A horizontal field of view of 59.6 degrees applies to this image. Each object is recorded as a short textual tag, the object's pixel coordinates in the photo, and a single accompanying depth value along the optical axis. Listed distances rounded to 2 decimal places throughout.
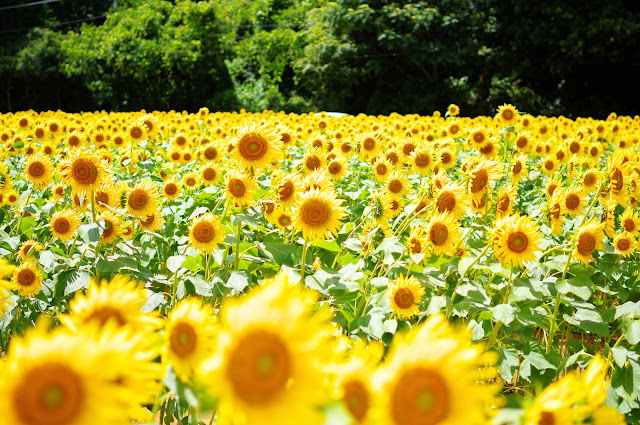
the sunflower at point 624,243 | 3.06
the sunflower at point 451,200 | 2.66
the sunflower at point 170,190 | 3.70
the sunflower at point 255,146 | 2.84
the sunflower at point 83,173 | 2.69
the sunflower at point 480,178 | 2.81
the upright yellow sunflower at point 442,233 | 2.56
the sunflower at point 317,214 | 2.33
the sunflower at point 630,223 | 3.28
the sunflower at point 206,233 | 2.55
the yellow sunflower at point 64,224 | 3.04
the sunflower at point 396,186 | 3.58
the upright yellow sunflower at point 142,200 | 2.95
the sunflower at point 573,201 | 3.05
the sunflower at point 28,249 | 3.06
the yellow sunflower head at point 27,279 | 2.74
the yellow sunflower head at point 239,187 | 2.79
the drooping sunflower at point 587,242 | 2.37
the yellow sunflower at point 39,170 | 3.66
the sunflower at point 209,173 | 3.80
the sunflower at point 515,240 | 2.18
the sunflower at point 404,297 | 2.38
